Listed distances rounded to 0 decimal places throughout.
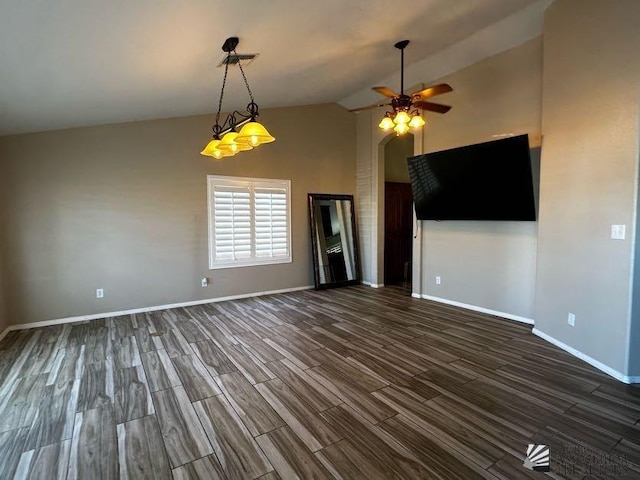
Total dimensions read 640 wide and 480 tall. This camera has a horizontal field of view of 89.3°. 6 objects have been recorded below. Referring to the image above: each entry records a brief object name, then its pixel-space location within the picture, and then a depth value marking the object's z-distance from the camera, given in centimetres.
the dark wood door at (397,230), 707
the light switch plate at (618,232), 274
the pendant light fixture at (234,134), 273
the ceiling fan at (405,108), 352
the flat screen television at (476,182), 384
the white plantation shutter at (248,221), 535
